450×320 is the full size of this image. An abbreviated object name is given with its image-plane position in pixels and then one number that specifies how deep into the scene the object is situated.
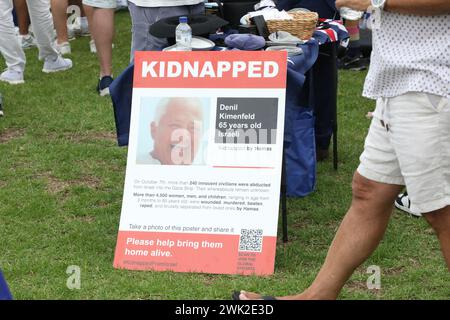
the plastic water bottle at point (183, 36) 4.77
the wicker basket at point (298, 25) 5.11
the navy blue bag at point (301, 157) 5.48
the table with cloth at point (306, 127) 5.19
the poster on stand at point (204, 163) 4.43
